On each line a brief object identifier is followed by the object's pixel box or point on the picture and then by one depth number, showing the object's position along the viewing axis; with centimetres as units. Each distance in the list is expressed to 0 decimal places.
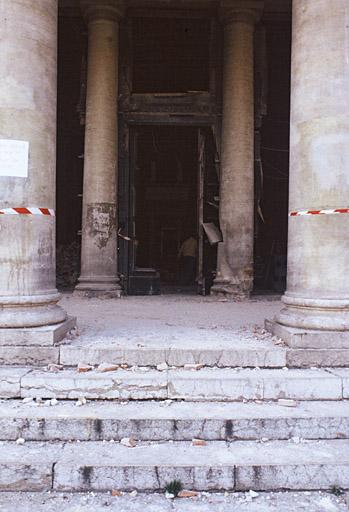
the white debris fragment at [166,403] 413
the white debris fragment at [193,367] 464
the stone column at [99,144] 1072
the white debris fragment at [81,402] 409
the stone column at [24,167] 491
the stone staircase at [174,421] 326
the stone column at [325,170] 502
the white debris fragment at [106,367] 452
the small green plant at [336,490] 322
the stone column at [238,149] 1091
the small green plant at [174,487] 321
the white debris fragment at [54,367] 457
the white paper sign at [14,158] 490
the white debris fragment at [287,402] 414
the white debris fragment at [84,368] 452
